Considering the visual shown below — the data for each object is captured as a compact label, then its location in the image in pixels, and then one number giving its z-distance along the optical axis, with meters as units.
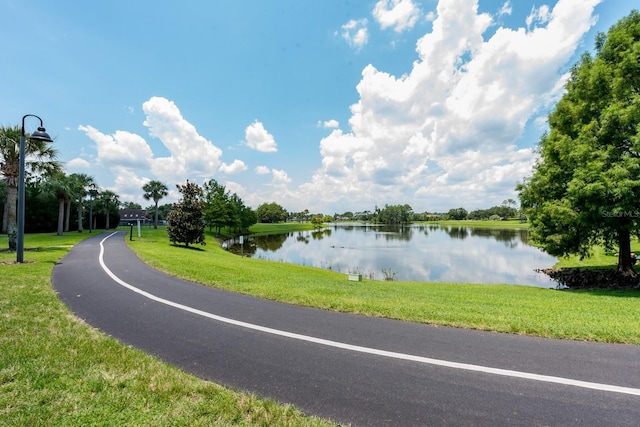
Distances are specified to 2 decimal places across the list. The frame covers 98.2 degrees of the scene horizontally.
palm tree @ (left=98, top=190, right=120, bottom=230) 50.22
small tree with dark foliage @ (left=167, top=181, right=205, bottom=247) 27.06
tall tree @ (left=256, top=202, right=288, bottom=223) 116.89
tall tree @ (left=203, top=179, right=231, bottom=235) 45.19
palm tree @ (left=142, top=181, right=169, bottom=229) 53.22
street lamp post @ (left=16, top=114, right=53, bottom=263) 11.22
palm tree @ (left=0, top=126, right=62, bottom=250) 16.17
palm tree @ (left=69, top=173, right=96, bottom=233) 37.00
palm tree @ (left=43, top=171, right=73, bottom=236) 31.92
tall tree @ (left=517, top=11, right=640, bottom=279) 11.02
